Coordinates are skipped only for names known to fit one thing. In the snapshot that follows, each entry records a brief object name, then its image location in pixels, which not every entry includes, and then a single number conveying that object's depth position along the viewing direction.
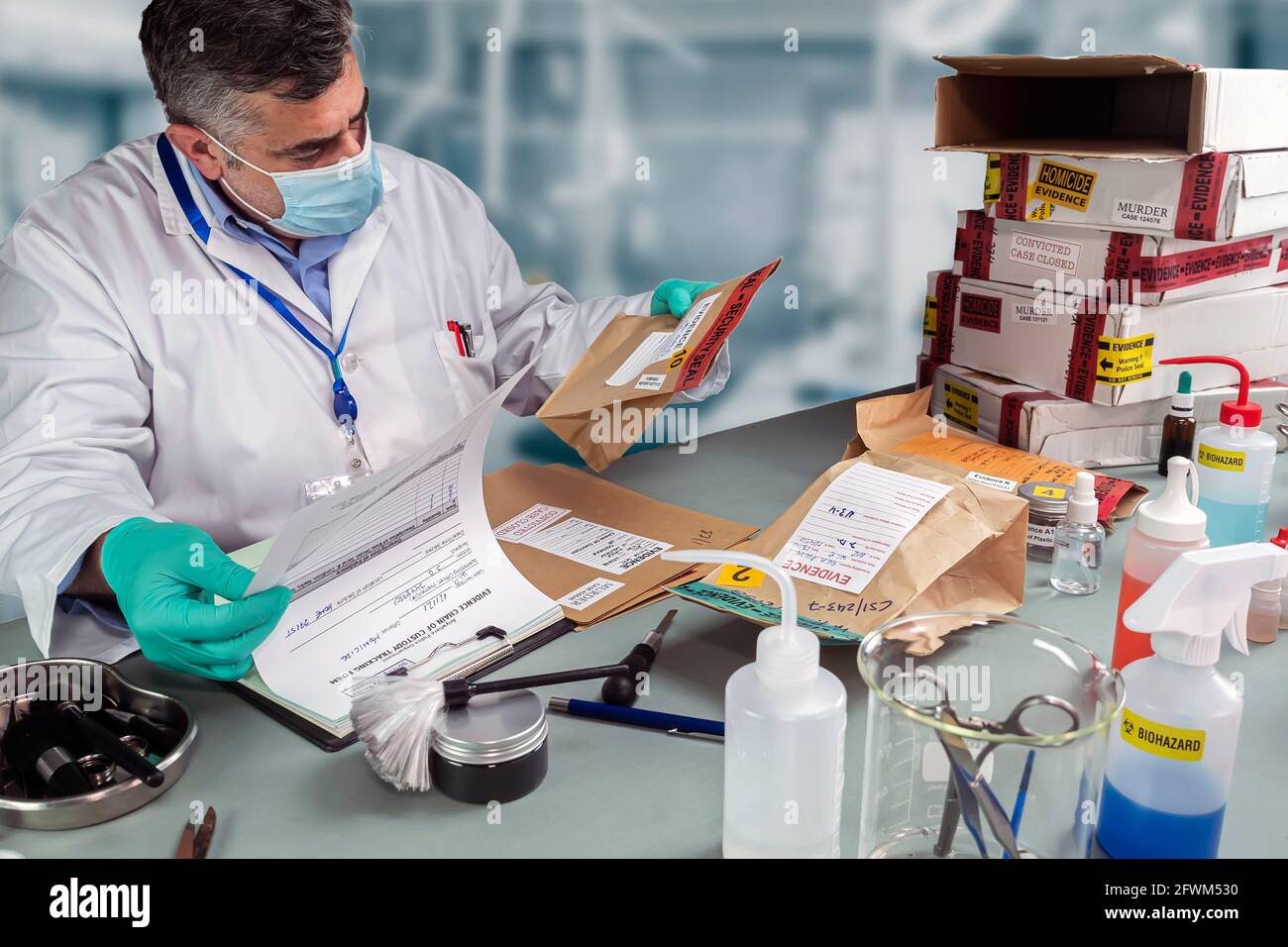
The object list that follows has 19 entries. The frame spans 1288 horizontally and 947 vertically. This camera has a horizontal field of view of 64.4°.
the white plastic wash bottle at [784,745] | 0.67
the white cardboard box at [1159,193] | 1.41
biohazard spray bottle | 0.68
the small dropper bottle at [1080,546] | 1.16
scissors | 0.67
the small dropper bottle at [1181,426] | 1.49
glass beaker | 0.66
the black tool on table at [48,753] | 0.81
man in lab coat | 1.09
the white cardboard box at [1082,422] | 1.53
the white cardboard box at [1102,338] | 1.50
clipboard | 0.90
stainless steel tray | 0.78
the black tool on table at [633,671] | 0.95
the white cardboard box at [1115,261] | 1.48
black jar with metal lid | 0.80
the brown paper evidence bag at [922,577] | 0.99
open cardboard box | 1.39
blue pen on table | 0.90
